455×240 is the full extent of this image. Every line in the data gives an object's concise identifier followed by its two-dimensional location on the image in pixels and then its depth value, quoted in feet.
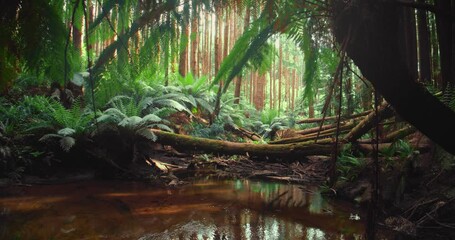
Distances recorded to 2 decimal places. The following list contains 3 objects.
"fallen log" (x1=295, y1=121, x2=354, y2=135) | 22.24
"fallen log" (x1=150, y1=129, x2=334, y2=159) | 21.89
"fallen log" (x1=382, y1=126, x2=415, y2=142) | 16.22
